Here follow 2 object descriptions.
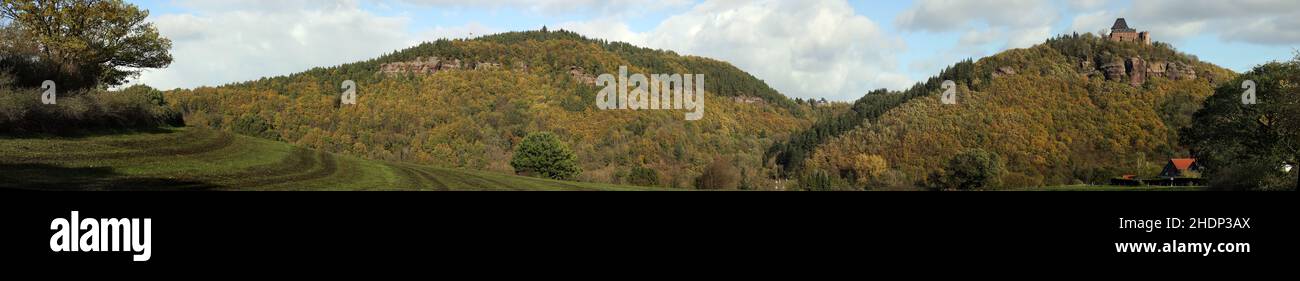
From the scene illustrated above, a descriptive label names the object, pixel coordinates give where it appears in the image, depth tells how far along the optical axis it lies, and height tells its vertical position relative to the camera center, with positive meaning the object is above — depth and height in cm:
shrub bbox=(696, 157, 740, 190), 13125 -685
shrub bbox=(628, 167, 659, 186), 12888 -653
